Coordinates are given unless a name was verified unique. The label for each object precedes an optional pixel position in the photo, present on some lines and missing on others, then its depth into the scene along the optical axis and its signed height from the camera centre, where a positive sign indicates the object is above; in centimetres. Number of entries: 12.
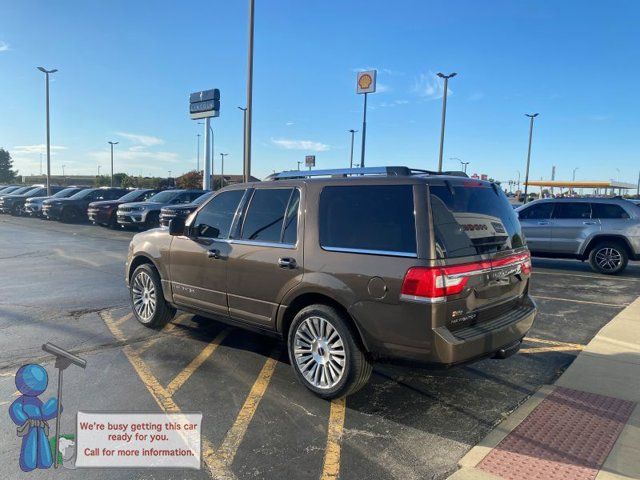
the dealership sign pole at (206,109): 3372 +543
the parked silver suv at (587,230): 1038 -60
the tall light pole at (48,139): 3394 +285
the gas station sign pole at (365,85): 2656 +595
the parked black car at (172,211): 1633 -88
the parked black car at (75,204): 2398 -118
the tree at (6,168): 11562 +232
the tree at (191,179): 6134 +79
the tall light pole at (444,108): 2789 +510
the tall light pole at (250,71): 1426 +341
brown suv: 341 -60
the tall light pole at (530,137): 4150 +542
